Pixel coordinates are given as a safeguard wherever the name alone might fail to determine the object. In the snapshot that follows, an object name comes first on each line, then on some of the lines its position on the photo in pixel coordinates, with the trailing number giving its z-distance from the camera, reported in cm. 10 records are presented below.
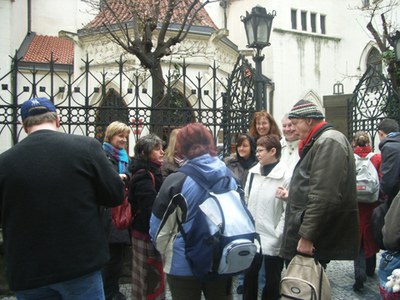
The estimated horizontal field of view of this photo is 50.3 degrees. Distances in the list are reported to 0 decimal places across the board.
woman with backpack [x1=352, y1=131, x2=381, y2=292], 498
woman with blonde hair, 425
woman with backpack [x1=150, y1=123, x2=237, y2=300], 282
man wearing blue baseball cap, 230
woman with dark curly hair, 396
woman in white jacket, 400
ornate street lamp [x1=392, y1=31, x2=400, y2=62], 826
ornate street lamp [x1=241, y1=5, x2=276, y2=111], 676
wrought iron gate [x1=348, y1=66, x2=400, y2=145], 855
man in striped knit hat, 282
